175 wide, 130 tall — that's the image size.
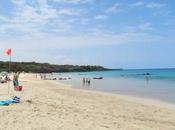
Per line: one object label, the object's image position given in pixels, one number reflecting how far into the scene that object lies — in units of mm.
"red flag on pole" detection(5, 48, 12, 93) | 8942
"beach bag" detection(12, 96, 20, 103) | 6896
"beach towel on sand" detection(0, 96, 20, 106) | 6578
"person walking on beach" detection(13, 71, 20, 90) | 11838
